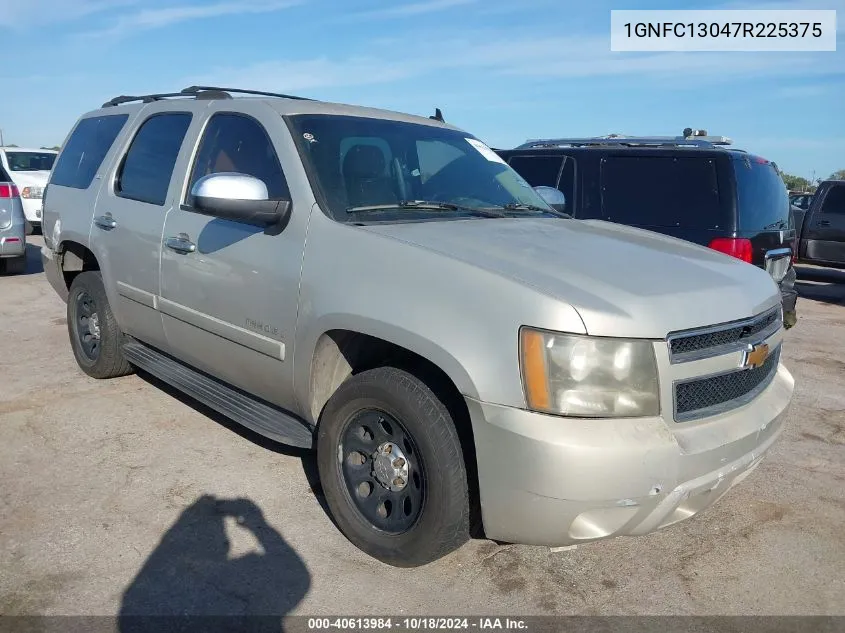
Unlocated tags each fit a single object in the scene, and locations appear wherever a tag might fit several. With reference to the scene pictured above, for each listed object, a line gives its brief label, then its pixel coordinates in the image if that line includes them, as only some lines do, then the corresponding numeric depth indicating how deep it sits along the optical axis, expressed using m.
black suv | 5.73
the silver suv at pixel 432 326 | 2.47
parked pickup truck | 11.42
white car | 14.16
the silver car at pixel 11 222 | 9.62
